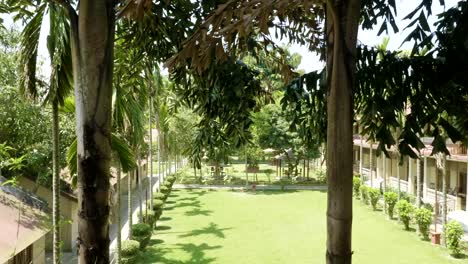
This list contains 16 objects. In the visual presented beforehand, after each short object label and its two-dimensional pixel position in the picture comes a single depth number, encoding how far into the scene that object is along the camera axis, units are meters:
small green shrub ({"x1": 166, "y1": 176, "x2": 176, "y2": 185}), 33.82
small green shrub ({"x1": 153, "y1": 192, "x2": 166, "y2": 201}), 26.26
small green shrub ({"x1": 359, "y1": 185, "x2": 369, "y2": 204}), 26.38
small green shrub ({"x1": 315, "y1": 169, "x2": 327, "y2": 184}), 37.06
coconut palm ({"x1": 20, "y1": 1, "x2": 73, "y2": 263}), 4.55
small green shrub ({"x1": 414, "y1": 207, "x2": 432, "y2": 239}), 17.95
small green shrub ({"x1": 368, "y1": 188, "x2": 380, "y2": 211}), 24.61
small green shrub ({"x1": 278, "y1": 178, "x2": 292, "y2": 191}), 35.36
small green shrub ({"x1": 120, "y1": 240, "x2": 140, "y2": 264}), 14.46
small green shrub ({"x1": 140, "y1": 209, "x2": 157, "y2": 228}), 20.30
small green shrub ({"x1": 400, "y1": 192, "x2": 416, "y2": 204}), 24.22
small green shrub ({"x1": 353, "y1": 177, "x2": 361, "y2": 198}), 28.86
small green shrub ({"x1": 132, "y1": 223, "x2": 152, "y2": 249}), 16.83
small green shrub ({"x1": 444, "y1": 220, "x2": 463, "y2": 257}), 15.30
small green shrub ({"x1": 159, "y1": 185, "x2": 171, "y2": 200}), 28.89
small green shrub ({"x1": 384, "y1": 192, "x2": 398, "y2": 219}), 22.09
